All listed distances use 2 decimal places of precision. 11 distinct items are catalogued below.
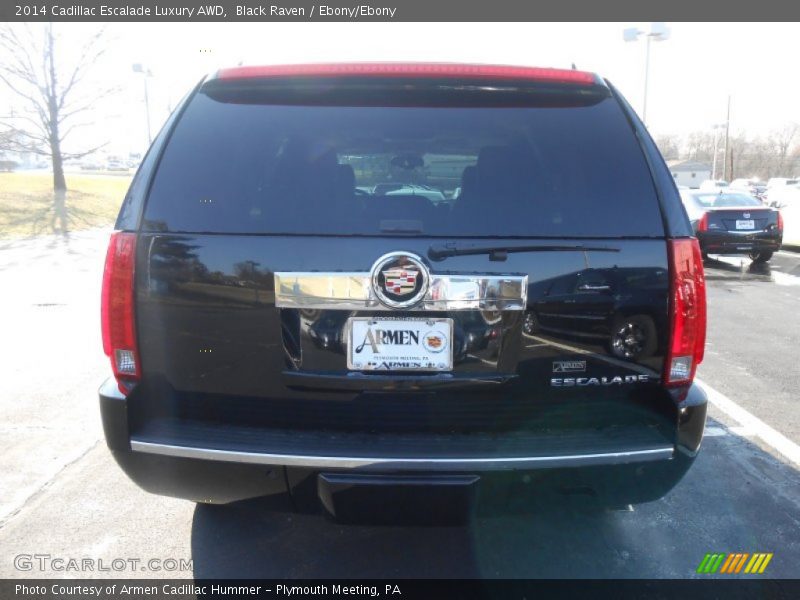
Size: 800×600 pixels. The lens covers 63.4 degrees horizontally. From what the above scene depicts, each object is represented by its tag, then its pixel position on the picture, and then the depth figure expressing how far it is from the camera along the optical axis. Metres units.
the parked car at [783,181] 46.93
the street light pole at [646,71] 23.81
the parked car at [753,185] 44.51
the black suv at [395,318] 2.09
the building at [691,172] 91.56
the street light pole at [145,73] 25.80
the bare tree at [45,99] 24.02
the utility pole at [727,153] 53.03
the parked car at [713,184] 32.47
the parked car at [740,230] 12.55
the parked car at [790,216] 17.26
